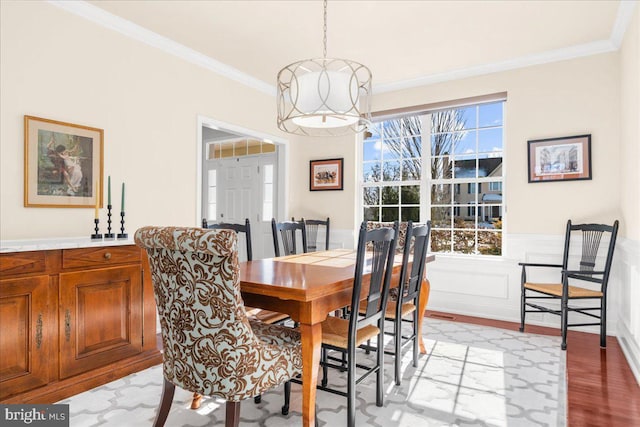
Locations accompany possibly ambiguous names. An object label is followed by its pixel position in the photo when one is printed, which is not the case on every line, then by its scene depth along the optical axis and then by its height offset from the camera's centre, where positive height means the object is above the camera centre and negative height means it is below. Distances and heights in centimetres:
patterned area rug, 207 -109
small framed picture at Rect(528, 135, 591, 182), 367 +55
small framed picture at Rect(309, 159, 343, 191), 510 +52
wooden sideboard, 210 -66
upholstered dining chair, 142 -42
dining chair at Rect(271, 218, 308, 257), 332 -17
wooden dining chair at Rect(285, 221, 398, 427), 192 -56
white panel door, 554 +28
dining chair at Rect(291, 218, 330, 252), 490 -24
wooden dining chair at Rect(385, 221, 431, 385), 246 -52
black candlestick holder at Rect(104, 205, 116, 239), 284 -16
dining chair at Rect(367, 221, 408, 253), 358 -16
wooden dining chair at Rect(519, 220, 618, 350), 323 -50
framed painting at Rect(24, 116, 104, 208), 272 +35
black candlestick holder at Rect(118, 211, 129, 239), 290 -15
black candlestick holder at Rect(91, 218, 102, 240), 277 -17
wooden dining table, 176 -40
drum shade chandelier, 234 +72
